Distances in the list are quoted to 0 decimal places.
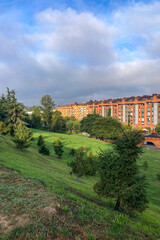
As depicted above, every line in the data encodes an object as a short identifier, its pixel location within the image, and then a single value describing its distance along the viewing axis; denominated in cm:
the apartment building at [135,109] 7538
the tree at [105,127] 5700
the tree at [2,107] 3831
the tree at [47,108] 7694
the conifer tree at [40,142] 3331
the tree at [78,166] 1748
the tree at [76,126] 7518
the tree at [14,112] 3372
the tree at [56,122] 7762
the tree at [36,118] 8112
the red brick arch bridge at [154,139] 5706
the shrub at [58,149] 3000
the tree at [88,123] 6752
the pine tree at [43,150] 2776
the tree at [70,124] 7777
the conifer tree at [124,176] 830
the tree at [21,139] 2134
